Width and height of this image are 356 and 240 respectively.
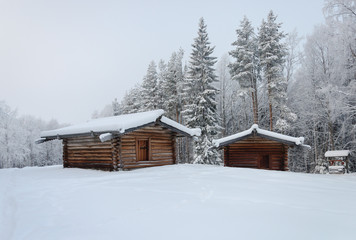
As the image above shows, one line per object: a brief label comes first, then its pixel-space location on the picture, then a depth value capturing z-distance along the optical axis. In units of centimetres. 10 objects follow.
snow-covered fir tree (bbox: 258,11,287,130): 2508
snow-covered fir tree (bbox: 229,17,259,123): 2695
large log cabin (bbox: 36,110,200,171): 1412
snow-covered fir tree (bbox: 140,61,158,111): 3469
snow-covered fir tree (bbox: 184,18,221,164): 2462
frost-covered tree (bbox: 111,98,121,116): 4559
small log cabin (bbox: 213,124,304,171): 1750
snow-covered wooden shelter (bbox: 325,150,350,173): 1962
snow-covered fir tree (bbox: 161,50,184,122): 3394
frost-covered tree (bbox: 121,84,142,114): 3979
